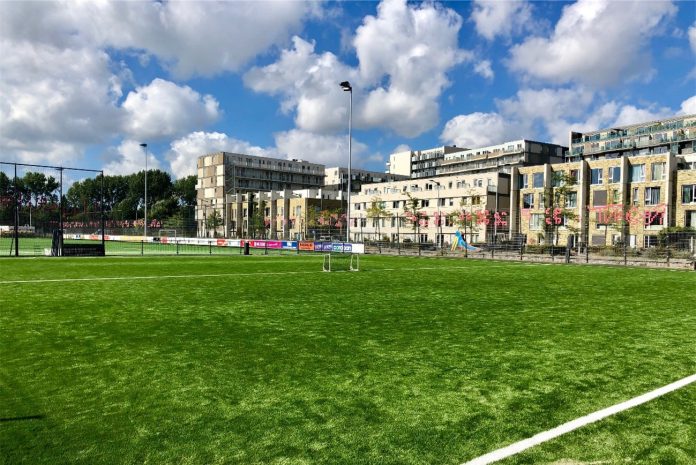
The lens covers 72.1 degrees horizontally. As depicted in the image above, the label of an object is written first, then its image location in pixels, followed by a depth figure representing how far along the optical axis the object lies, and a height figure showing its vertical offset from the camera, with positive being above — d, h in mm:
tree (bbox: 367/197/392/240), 89562 +3657
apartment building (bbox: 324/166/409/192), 137062 +16132
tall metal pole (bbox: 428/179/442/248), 81312 +6477
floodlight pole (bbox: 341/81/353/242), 41250 +12205
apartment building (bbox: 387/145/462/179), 137250 +20982
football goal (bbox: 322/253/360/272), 25347 -2072
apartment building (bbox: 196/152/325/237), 132500 +15553
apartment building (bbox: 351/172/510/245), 77312 +4613
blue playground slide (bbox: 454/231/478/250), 45331 -1160
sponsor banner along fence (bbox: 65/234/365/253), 41000 -1400
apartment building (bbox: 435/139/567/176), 114438 +18848
